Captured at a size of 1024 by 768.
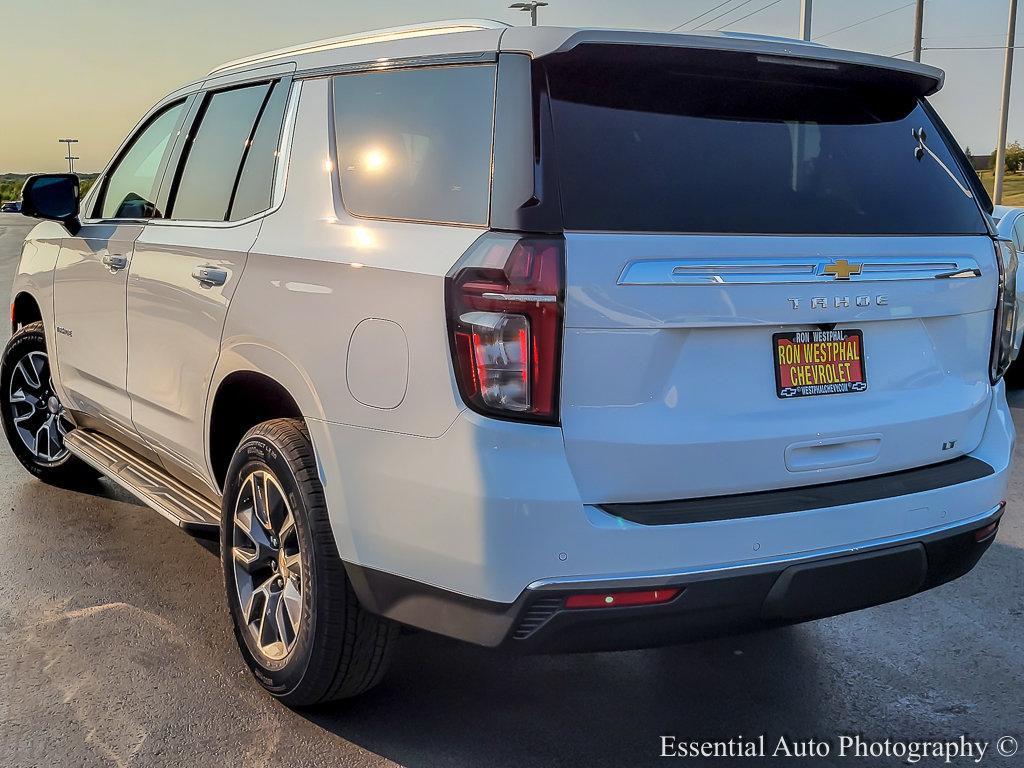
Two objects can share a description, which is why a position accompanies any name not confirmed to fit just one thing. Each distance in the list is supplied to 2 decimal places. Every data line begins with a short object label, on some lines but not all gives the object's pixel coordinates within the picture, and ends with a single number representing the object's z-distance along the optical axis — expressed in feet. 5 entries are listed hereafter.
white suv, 8.43
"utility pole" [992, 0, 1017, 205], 99.86
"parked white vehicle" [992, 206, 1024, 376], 25.02
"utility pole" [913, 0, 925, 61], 100.83
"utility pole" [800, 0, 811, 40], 67.10
